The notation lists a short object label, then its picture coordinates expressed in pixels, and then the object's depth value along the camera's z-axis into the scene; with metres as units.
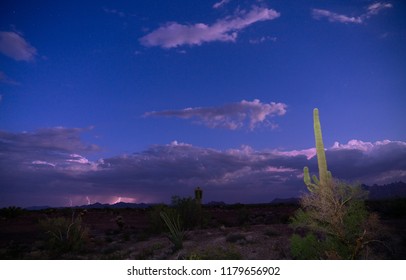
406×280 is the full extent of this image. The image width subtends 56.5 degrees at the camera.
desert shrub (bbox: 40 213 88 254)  14.99
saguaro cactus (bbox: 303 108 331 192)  10.94
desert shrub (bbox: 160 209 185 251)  13.51
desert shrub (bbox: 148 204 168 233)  19.03
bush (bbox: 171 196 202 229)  19.91
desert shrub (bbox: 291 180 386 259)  9.89
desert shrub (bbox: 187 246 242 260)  10.85
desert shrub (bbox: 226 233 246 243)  13.98
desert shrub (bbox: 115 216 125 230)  23.81
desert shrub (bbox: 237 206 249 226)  24.91
